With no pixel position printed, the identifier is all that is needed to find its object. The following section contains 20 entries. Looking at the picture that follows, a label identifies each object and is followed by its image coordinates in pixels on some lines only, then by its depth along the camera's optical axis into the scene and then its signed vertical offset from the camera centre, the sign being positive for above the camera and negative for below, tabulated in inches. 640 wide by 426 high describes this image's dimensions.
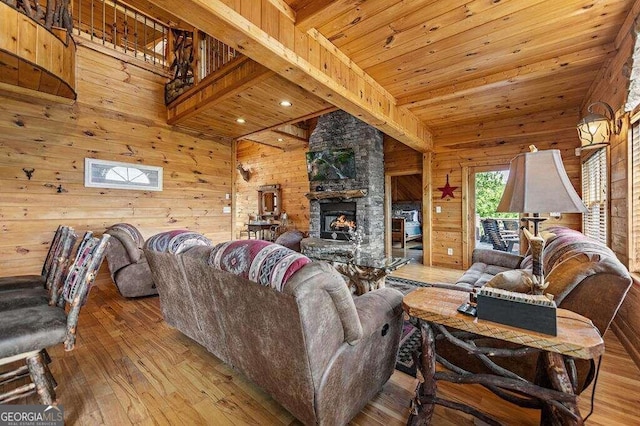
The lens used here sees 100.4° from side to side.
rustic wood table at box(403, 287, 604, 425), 39.5 -24.0
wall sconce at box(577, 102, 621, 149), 100.0 +31.9
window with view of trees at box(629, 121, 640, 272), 83.7 +2.9
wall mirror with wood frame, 298.7 +14.1
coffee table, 118.6 -26.9
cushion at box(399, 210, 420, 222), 350.0 -4.4
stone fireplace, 226.1 +21.2
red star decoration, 201.8 +16.5
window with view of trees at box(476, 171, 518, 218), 339.0 +24.6
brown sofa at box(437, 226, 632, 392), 51.4 -16.0
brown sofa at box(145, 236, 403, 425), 44.4 -21.9
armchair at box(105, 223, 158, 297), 127.8 -25.6
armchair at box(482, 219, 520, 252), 240.2 -25.6
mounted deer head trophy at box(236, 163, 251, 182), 328.8 +49.3
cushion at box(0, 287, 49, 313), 60.3 -20.4
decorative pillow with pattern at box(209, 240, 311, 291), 45.1 -9.0
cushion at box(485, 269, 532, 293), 53.9 -14.7
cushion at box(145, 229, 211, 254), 71.9 -7.9
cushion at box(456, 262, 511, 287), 99.9 -26.0
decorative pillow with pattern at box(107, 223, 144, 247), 137.7 -9.3
